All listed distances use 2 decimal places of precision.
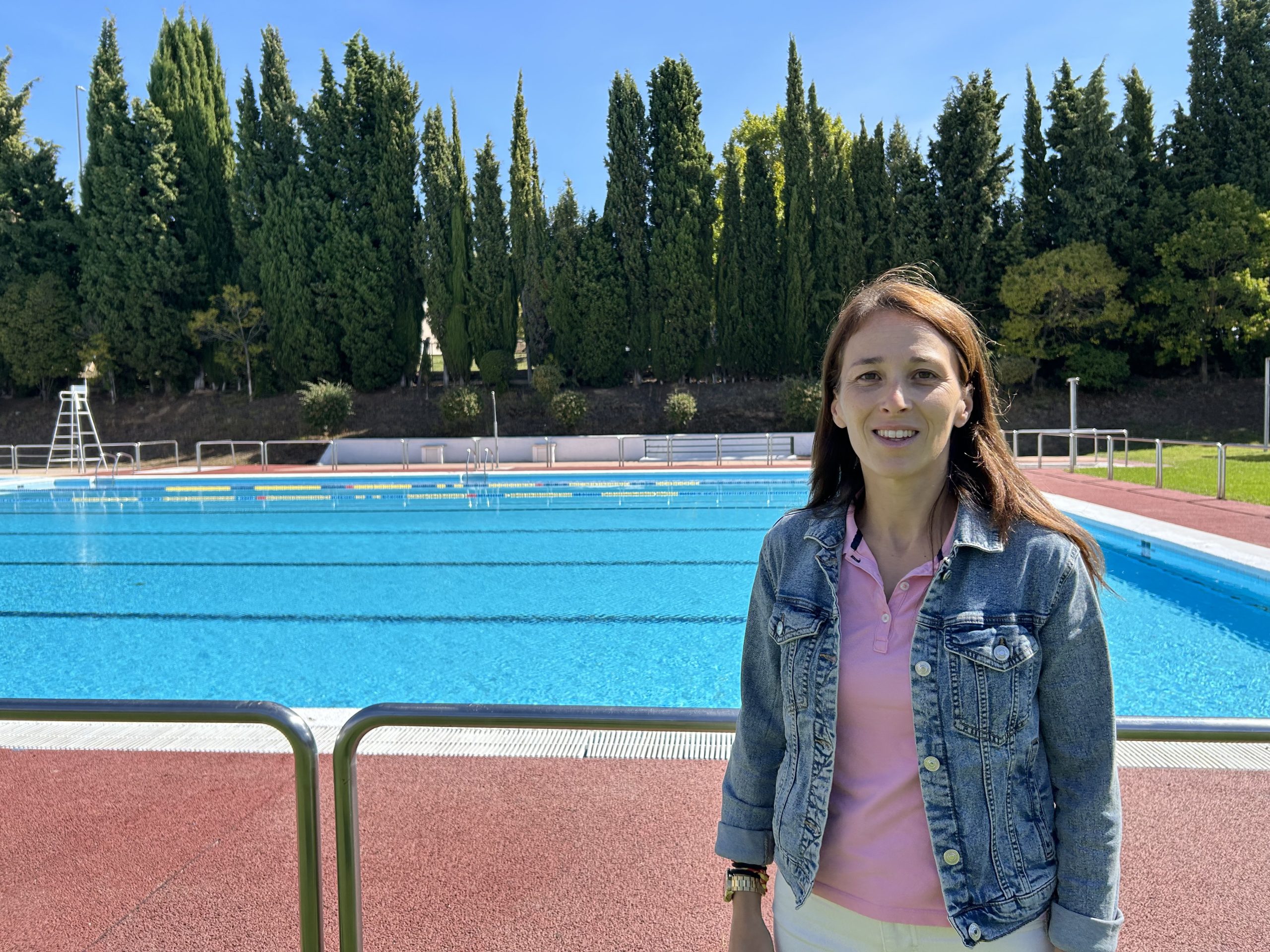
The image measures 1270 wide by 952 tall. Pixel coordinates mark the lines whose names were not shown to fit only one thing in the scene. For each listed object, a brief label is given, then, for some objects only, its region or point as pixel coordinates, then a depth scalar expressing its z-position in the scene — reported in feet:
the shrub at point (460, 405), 83.30
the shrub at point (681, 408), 82.99
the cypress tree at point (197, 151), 93.45
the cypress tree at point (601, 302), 91.25
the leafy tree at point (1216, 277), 79.41
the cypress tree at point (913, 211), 86.12
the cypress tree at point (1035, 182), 88.28
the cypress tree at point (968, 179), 85.25
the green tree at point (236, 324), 91.91
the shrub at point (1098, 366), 84.28
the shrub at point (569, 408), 83.61
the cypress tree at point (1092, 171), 84.17
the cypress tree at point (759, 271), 91.35
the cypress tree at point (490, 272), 92.17
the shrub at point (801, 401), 79.15
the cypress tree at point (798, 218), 89.86
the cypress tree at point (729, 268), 91.81
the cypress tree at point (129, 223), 88.99
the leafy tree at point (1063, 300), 82.48
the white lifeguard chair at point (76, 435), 65.82
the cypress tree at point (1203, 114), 85.15
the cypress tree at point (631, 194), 89.86
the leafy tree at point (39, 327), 92.07
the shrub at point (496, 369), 92.17
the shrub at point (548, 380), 88.17
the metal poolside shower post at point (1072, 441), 54.95
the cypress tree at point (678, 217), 89.71
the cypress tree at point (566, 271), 91.50
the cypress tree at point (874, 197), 88.79
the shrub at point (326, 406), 82.58
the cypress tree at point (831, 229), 89.30
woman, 4.04
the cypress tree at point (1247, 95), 83.25
